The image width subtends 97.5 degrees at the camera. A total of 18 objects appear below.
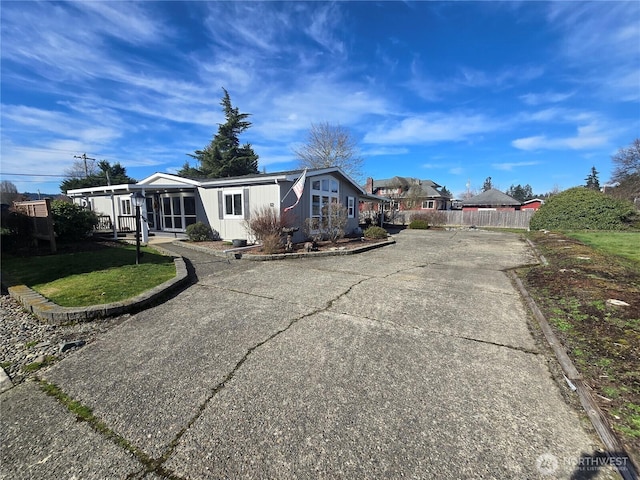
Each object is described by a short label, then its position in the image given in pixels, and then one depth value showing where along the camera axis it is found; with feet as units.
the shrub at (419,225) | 76.84
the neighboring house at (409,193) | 107.76
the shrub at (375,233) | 45.24
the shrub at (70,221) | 32.37
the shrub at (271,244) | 30.37
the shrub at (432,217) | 86.33
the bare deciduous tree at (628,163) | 99.40
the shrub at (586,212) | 59.06
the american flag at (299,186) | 34.07
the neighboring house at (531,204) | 152.40
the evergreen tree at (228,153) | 103.65
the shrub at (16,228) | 30.96
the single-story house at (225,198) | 37.17
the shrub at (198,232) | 38.55
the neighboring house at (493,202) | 134.21
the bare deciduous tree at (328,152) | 97.45
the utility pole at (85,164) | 117.50
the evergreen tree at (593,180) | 205.57
